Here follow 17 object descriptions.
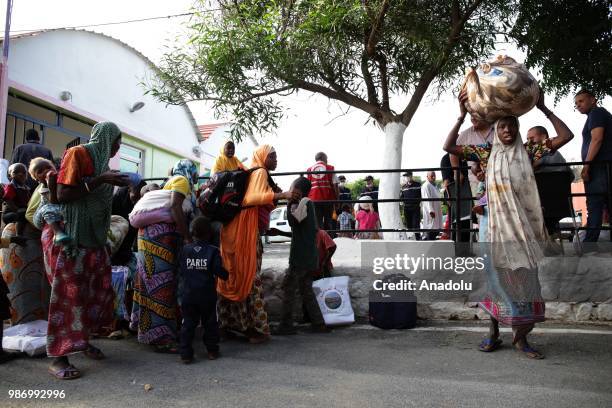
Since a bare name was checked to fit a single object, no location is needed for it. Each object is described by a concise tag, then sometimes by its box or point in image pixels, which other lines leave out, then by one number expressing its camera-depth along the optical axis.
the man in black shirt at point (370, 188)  11.04
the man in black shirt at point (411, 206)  9.67
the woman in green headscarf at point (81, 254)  3.62
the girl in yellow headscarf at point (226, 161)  5.06
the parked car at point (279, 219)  17.16
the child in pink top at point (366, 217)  10.75
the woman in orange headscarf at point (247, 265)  4.48
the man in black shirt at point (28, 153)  7.04
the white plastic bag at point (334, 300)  5.09
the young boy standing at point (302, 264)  4.93
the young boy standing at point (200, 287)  3.94
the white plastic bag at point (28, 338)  4.05
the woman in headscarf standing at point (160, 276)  4.23
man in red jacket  7.76
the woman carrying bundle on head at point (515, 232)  3.81
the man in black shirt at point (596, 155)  4.87
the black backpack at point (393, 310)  4.89
